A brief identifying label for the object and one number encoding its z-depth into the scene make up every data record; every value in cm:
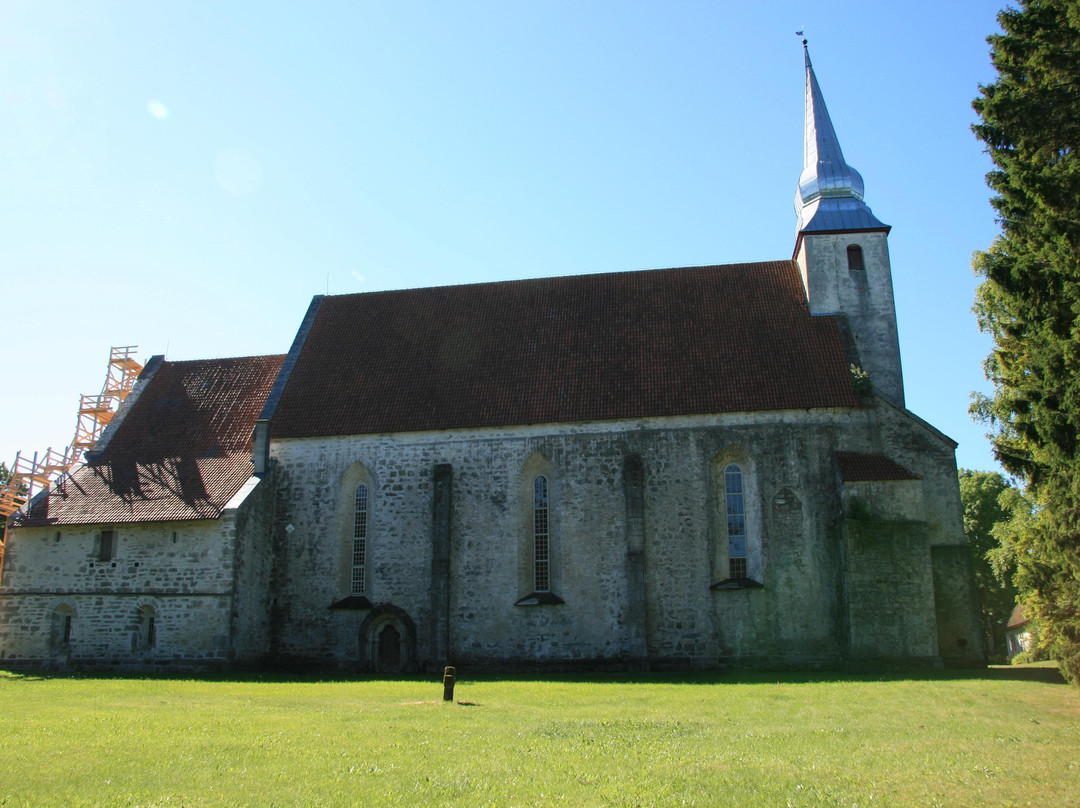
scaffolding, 2927
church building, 2317
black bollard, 1683
